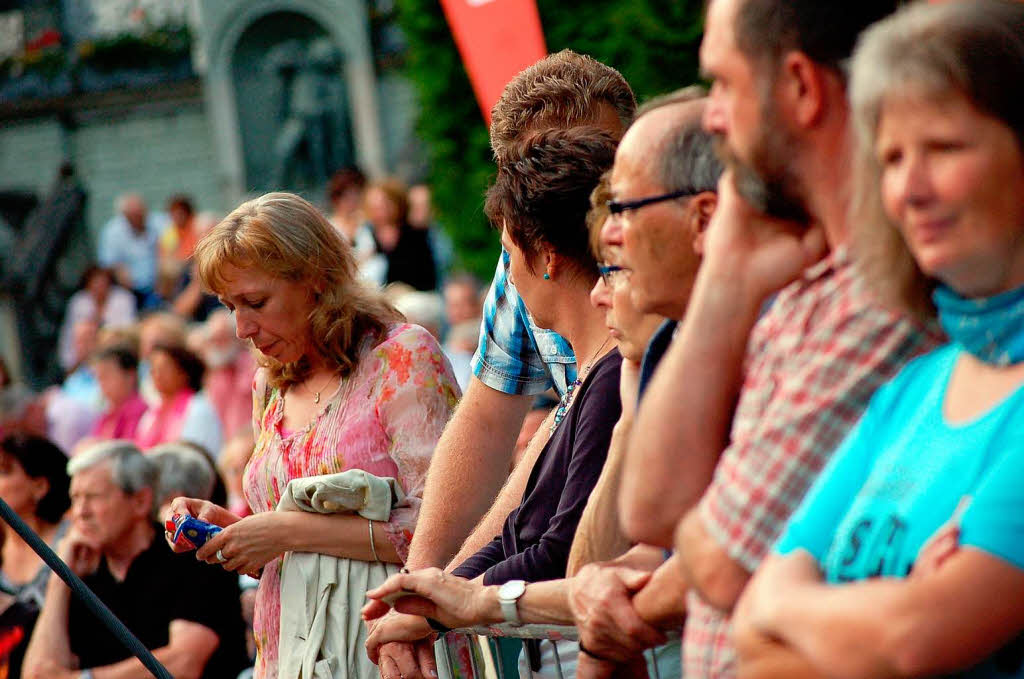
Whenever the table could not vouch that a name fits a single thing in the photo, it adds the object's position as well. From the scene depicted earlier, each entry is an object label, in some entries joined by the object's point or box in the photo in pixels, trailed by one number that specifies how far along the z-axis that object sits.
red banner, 10.64
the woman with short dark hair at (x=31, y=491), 11.82
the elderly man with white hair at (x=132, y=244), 28.62
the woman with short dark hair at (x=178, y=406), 16.06
